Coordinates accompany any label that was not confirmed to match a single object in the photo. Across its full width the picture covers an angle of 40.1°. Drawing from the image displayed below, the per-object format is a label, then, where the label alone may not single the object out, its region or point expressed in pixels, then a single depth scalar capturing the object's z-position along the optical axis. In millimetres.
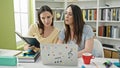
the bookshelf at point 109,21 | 3168
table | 1343
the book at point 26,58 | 1454
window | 3112
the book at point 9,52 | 1696
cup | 1379
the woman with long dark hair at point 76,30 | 1883
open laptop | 1325
